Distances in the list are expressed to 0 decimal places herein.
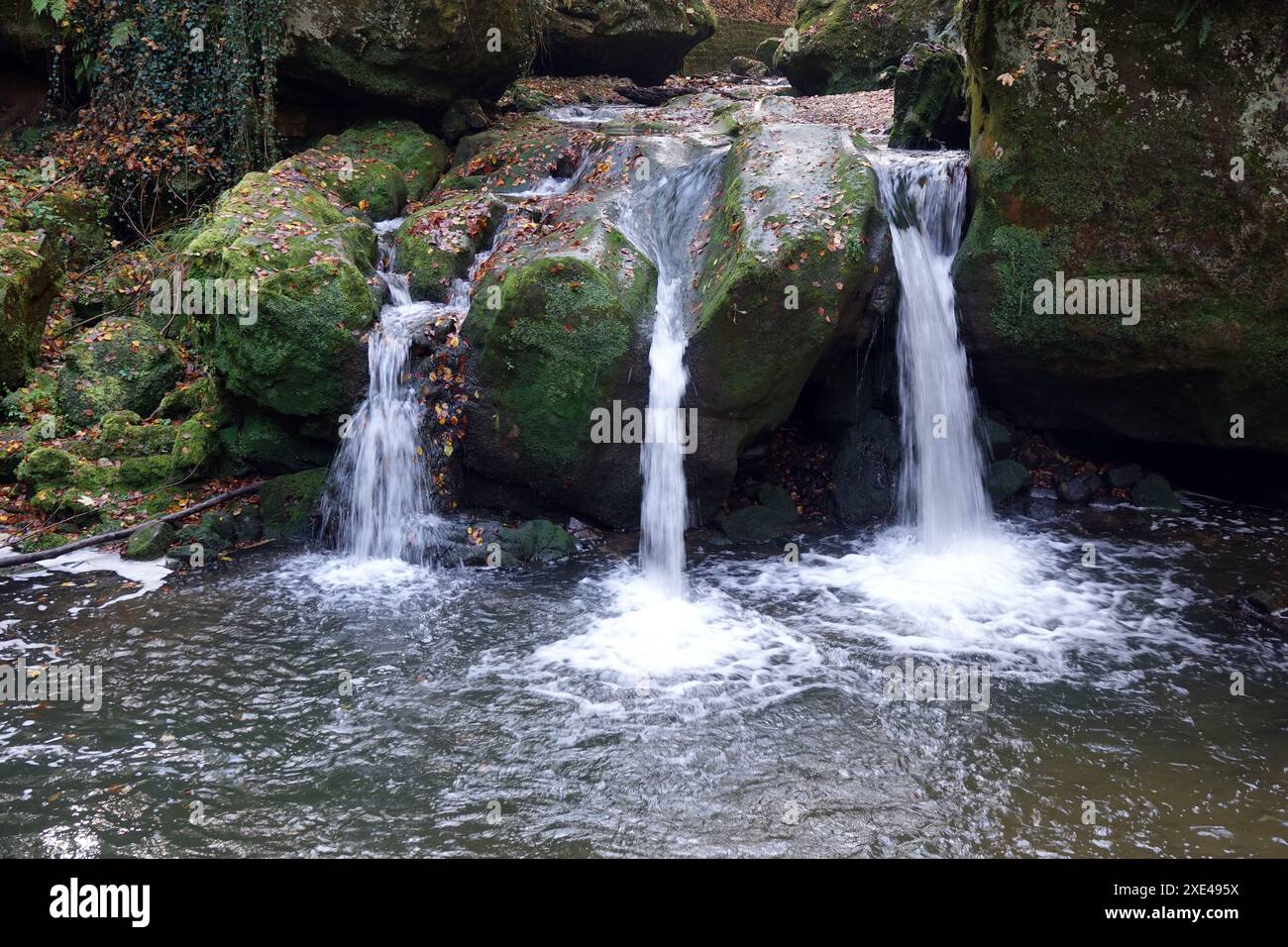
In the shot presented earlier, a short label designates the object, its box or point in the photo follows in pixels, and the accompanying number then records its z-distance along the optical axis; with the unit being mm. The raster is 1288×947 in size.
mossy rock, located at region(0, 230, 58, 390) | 11070
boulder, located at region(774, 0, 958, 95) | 15969
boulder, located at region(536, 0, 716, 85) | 17547
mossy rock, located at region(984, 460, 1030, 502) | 10617
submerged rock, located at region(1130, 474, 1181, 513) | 10648
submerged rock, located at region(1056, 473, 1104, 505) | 10852
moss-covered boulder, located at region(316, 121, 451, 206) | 12820
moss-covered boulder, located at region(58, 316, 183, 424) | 10961
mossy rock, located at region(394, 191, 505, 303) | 10852
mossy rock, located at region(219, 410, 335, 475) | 10359
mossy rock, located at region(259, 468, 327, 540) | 9852
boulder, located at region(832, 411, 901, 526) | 10547
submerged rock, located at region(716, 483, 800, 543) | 10086
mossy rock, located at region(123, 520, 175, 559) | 9219
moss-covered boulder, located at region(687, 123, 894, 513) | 9273
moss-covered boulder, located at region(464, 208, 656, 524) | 9461
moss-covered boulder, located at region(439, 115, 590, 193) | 12641
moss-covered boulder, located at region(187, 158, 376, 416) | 9742
